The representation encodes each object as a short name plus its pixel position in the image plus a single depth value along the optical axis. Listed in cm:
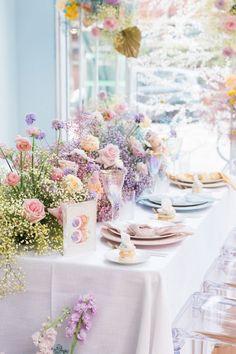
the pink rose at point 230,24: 481
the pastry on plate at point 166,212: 244
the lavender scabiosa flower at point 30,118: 208
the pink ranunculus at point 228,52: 495
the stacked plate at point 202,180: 318
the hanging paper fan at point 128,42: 513
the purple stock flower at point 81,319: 180
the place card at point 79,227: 191
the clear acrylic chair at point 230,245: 292
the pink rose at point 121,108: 290
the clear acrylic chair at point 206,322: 221
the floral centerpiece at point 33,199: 191
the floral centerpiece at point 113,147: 231
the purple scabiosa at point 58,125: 231
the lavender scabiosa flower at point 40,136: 212
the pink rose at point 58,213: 194
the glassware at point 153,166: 275
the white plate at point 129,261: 186
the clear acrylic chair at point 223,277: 248
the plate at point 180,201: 266
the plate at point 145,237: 210
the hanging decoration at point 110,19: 509
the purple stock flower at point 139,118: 266
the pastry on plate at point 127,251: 187
